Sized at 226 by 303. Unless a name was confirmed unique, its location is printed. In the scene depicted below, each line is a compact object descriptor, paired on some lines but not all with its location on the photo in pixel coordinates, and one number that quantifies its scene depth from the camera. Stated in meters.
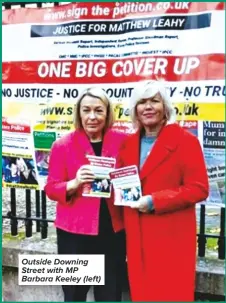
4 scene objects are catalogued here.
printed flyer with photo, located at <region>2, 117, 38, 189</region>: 2.90
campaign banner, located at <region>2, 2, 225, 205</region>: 2.51
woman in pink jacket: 2.32
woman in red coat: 2.19
